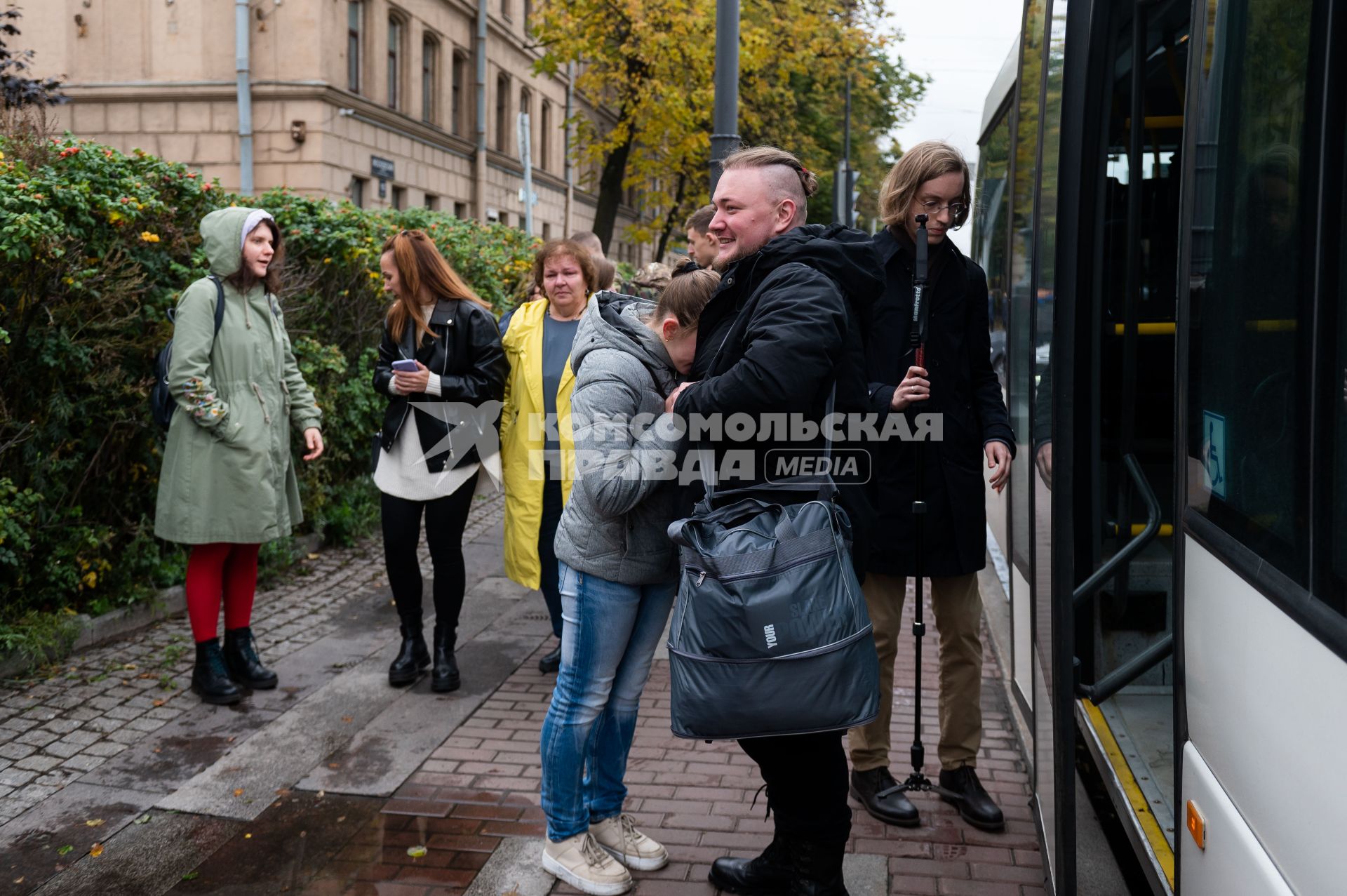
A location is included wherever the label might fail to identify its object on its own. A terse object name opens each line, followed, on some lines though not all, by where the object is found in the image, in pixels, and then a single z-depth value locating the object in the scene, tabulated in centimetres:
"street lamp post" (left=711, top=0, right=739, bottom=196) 815
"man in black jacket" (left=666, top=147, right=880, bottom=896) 286
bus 188
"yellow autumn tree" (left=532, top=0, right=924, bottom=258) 1984
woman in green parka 515
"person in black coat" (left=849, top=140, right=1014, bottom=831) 397
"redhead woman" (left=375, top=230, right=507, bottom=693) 548
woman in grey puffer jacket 327
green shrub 543
